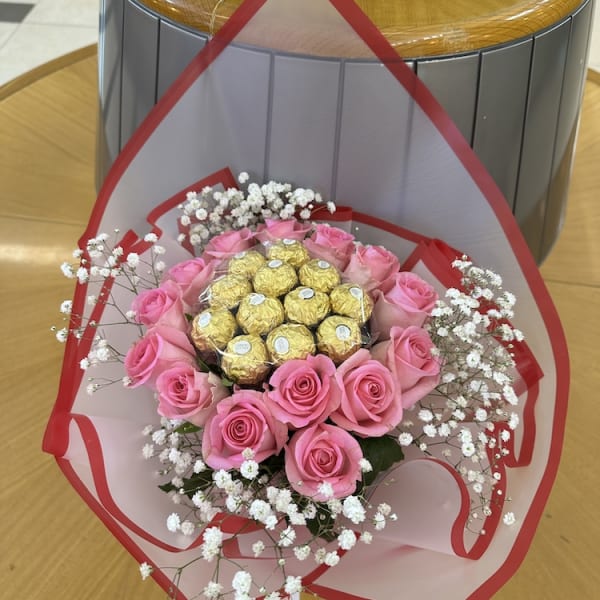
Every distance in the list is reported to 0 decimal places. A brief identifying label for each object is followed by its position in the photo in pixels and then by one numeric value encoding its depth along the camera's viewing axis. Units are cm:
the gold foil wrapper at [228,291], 69
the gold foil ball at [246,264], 73
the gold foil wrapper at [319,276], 70
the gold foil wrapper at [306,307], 67
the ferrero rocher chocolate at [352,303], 68
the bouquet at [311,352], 62
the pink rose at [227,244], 79
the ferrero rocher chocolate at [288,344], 64
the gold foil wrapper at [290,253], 74
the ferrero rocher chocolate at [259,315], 66
